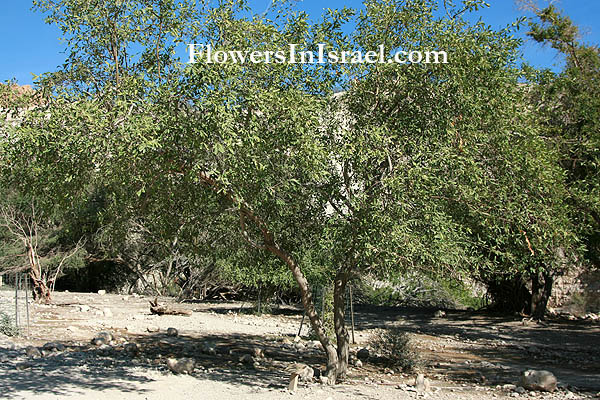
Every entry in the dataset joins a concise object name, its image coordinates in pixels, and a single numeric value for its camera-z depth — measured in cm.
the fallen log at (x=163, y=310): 1811
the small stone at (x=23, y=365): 905
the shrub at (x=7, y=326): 1230
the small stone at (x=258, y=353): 1165
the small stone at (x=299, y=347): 1316
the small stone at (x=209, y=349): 1208
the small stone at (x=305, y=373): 907
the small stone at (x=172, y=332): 1413
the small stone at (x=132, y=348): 1121
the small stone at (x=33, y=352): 1011
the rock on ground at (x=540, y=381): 863
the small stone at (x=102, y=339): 1188
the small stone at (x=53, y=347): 1084
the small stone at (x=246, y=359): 1110
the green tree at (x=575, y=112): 1189
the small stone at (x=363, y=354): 1200
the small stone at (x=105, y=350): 1093
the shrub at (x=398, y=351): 1080
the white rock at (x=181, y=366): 947
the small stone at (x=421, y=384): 861
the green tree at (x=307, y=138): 662
